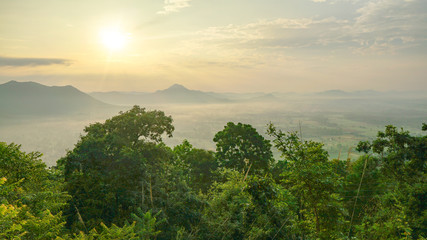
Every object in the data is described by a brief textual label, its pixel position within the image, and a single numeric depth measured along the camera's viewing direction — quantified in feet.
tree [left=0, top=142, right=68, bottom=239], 26.35
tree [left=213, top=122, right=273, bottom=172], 99.71
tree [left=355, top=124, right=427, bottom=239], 51.62
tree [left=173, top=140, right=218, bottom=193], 102.78
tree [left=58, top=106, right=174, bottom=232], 51.13
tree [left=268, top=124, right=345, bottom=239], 36.52
